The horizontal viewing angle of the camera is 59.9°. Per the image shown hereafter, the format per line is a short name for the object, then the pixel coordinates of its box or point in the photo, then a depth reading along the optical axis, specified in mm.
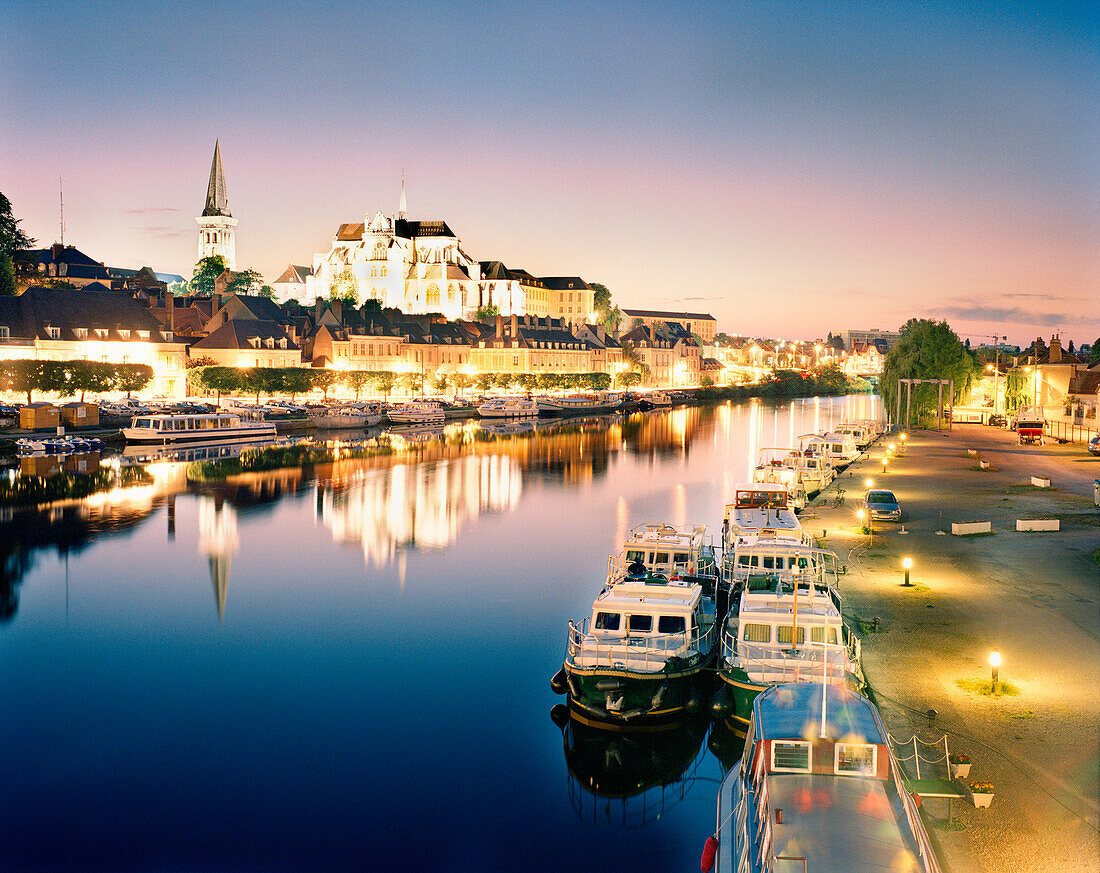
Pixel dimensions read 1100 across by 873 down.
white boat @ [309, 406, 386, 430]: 102812
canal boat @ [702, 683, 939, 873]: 10859
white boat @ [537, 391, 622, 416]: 135000
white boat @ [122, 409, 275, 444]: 81250
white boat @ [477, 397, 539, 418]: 123938
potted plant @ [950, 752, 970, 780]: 15086
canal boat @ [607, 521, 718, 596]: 27734
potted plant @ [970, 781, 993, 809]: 14219
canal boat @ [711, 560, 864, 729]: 19016
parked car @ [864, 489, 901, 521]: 38406
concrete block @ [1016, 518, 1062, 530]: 35656
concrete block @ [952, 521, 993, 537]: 35844
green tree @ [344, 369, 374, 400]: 125875
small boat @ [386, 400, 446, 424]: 110938
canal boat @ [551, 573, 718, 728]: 19562
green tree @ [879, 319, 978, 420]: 98375
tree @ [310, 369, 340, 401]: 121375
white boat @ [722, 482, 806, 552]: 31188
